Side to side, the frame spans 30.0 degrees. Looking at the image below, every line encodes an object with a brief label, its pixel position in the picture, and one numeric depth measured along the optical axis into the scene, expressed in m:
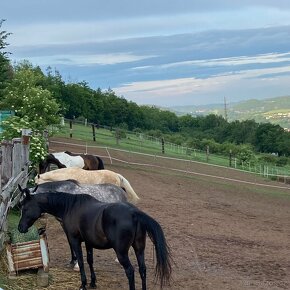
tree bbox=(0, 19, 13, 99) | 25.19
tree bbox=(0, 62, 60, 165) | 12.17
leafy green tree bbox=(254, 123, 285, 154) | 67.19
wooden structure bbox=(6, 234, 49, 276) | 7.53
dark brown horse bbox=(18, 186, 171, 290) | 6.93
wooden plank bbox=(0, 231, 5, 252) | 7.96
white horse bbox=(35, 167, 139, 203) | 10.43
